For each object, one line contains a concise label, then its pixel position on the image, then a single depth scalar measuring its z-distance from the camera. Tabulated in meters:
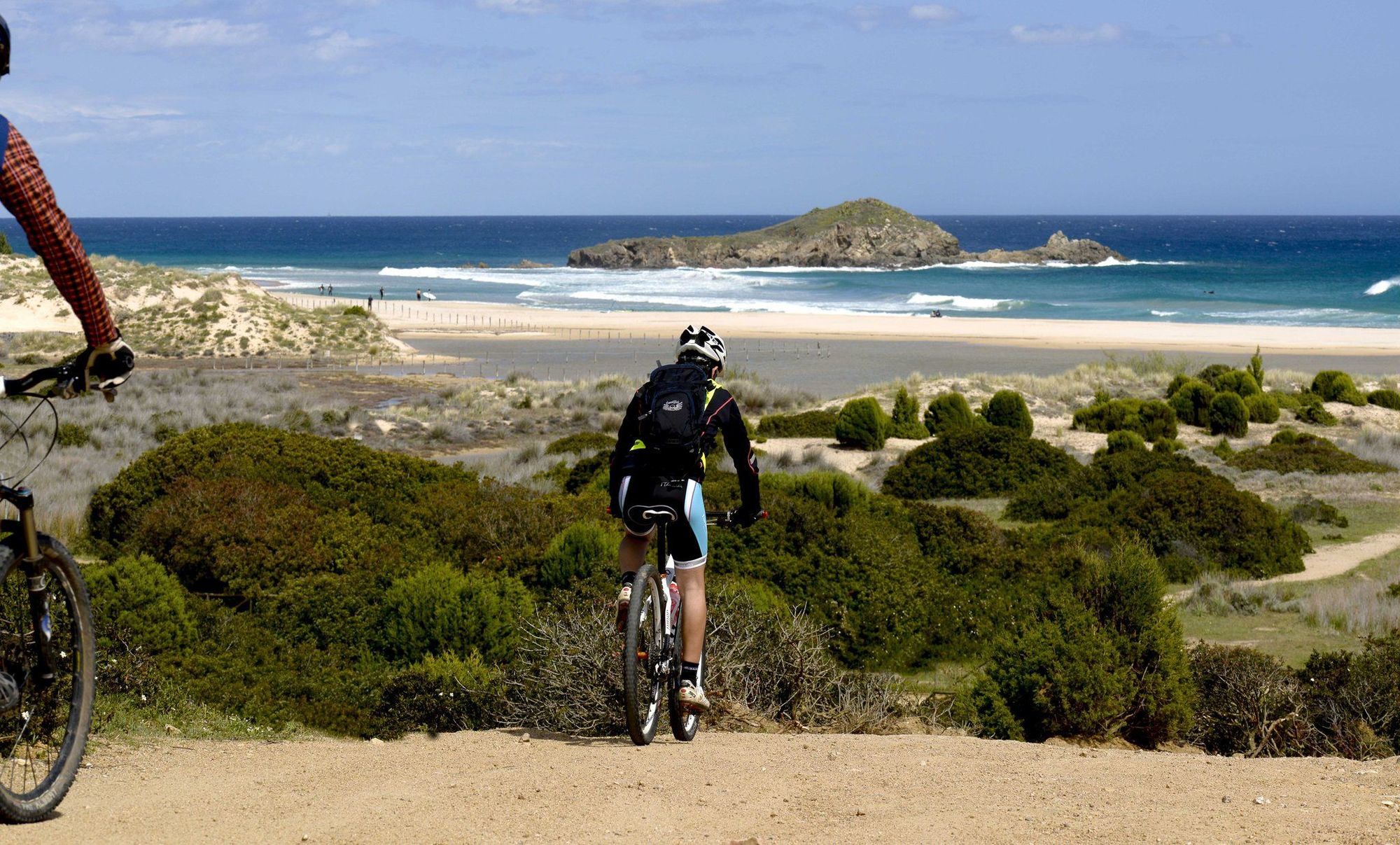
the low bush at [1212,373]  30.22
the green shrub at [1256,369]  30.36
